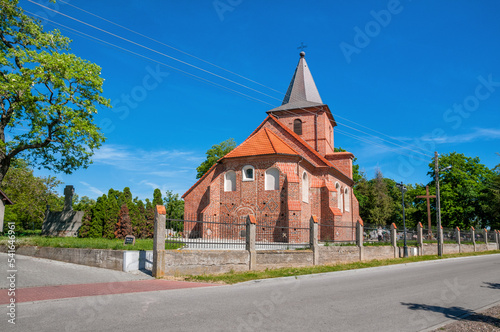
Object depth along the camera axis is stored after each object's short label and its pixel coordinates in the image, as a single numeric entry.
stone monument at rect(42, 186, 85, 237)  21.53
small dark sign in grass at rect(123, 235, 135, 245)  13.66
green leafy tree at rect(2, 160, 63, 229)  34.91
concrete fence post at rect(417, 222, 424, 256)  24.95
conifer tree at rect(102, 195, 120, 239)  20.83
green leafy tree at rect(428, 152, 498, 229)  43.06
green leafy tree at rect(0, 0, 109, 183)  16.09
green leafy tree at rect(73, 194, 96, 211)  61.63
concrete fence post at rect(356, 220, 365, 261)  17.97
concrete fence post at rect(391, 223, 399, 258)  21.61
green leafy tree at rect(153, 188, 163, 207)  37.78
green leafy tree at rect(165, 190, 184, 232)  49.06
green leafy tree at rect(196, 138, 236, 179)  45.70
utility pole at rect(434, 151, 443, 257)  24.09
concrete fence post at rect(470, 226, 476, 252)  32.49
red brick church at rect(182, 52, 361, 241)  22.34
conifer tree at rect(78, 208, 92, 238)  20.52
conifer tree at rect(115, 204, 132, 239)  21.45
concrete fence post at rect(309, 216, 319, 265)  15.21
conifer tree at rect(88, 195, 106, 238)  20.43
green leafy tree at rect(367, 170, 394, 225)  52.56
